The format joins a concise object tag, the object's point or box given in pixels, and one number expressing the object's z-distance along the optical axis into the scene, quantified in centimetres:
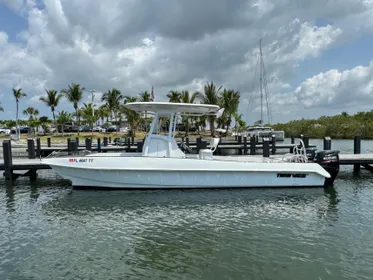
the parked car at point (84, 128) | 6524
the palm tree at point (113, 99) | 6334
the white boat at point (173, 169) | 1362
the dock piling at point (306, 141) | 2453
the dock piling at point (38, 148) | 2522
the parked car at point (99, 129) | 6691
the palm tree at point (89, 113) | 5895
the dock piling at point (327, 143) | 2036
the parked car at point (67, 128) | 6375
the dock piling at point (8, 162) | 1627
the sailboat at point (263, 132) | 4748
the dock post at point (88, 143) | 2216
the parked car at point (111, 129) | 6619
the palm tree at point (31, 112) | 7519
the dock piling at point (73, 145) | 1880
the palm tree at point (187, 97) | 5109
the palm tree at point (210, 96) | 5072
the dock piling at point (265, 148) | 1950
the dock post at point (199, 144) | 2125
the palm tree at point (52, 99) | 5900
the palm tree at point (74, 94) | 5697
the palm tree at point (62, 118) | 5959
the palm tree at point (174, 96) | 5287
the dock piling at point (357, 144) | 2188
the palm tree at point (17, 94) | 6134
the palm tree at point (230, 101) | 5297
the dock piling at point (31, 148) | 2178
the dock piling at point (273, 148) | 2444
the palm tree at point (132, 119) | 5094
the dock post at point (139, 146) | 2098
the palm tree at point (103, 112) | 6481
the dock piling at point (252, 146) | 2542
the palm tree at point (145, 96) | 5141
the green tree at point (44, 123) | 6058
